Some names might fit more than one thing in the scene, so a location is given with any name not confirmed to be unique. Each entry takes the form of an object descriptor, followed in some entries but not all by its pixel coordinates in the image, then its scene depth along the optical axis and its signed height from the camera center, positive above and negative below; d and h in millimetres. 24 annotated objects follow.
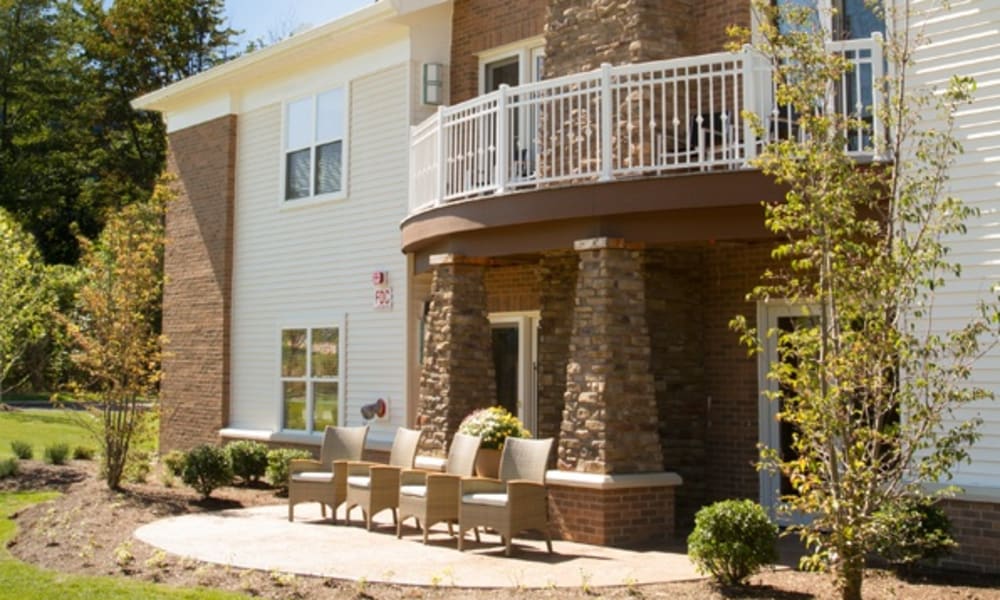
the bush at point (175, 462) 15314 -1135
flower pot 11398 -786
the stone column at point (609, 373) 10562 +169
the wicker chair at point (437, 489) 10555 -1024
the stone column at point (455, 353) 12602 +423
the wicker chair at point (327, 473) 12180 -1007
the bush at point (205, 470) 14234 -1121
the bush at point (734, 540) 8039 -1129
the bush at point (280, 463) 15391 -1110
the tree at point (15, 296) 20391 +1832
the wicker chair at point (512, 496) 9867 -1015
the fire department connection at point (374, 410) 15384 -325
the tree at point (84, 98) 40344 +11452
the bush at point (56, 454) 18453 -1201
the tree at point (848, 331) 6852 +392
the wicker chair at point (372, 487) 11438 -1073
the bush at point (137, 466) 15430 -1165
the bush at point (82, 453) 19922 -1269
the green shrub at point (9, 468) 16656 -1305
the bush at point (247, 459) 15953 -1081
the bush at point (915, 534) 7364 -1063
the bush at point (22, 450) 18906 -1160
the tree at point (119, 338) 14609 +644
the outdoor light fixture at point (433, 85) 15570 +4408
